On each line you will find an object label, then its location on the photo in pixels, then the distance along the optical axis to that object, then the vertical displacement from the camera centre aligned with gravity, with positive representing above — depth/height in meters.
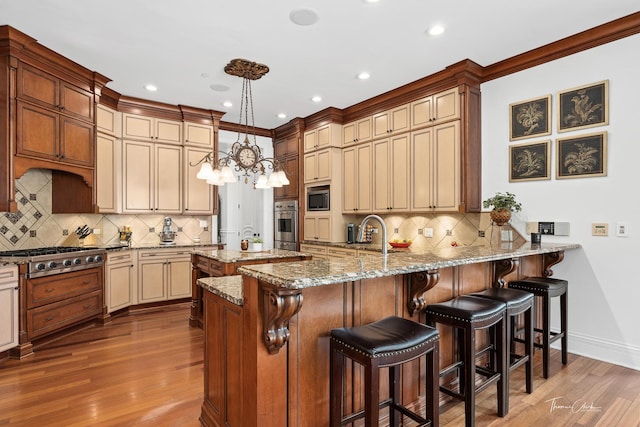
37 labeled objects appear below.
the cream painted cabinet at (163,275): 4.72 -0.86
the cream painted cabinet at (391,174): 4.44 +0.52
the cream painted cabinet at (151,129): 4.79 +1.21
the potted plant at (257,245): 4.13 -0.38
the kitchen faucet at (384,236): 2.07 -0.14
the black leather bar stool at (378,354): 1.49 -0.64
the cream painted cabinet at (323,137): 5.32 +1.20
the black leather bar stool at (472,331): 1.98 -0.71
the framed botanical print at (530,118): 3.40 +0.96
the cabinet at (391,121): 4.43 +1.22
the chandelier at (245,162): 3.41 +0.54
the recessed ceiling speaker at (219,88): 4.33 +1.58
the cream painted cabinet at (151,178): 4.79 +0.51
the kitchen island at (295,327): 1.56 -0.58
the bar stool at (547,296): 2.70 -0.69
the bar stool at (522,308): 2.32 -0.65
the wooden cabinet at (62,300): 3.31 -0.92
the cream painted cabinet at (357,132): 4.97 +1.21
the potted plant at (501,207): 3.40 +0.06
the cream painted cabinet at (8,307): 3.04 -0.84
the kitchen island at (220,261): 3.45 -0.51
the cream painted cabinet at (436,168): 3.87 +0.53
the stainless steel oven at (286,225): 5.93 -0.20
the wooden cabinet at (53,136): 3.35 +0.81
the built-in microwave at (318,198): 5.37 +0.23
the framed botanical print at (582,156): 3.03 +0.52
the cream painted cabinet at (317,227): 5.33 -0.23
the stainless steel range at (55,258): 3.26 -0.47
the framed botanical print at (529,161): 3.39 +0.52
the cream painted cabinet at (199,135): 5.27 +1.21
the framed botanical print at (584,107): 3.04 +0.96
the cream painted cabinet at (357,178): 4.96 +0.52
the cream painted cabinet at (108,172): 4.32 +0.54
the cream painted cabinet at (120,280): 4.28 -0.86
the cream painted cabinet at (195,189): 5.26 +0.38
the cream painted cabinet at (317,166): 5.33 +0.75
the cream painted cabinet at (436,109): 3.86 +1.22
